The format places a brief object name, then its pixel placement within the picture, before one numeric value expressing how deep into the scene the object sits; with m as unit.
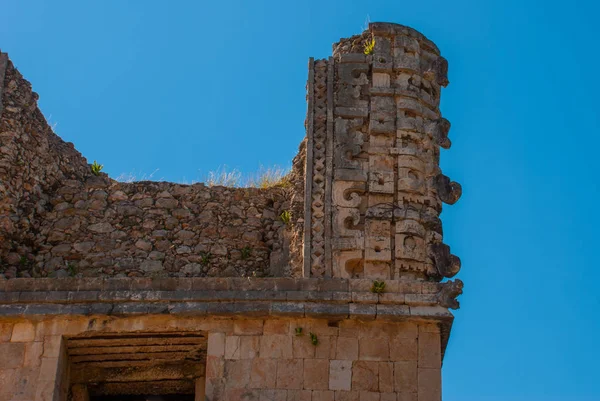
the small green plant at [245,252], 17.34
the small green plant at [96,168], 18.33
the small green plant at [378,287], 15.42
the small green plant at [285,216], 17.44
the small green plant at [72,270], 17.16
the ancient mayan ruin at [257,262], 15.21
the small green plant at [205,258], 17.26
